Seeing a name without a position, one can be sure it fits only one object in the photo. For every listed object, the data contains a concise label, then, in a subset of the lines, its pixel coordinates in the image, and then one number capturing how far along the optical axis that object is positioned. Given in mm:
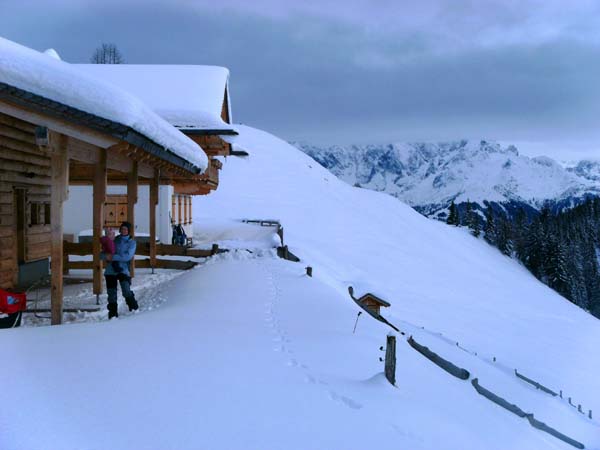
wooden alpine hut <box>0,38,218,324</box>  6430
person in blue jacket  8266
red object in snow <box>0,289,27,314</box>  6664
